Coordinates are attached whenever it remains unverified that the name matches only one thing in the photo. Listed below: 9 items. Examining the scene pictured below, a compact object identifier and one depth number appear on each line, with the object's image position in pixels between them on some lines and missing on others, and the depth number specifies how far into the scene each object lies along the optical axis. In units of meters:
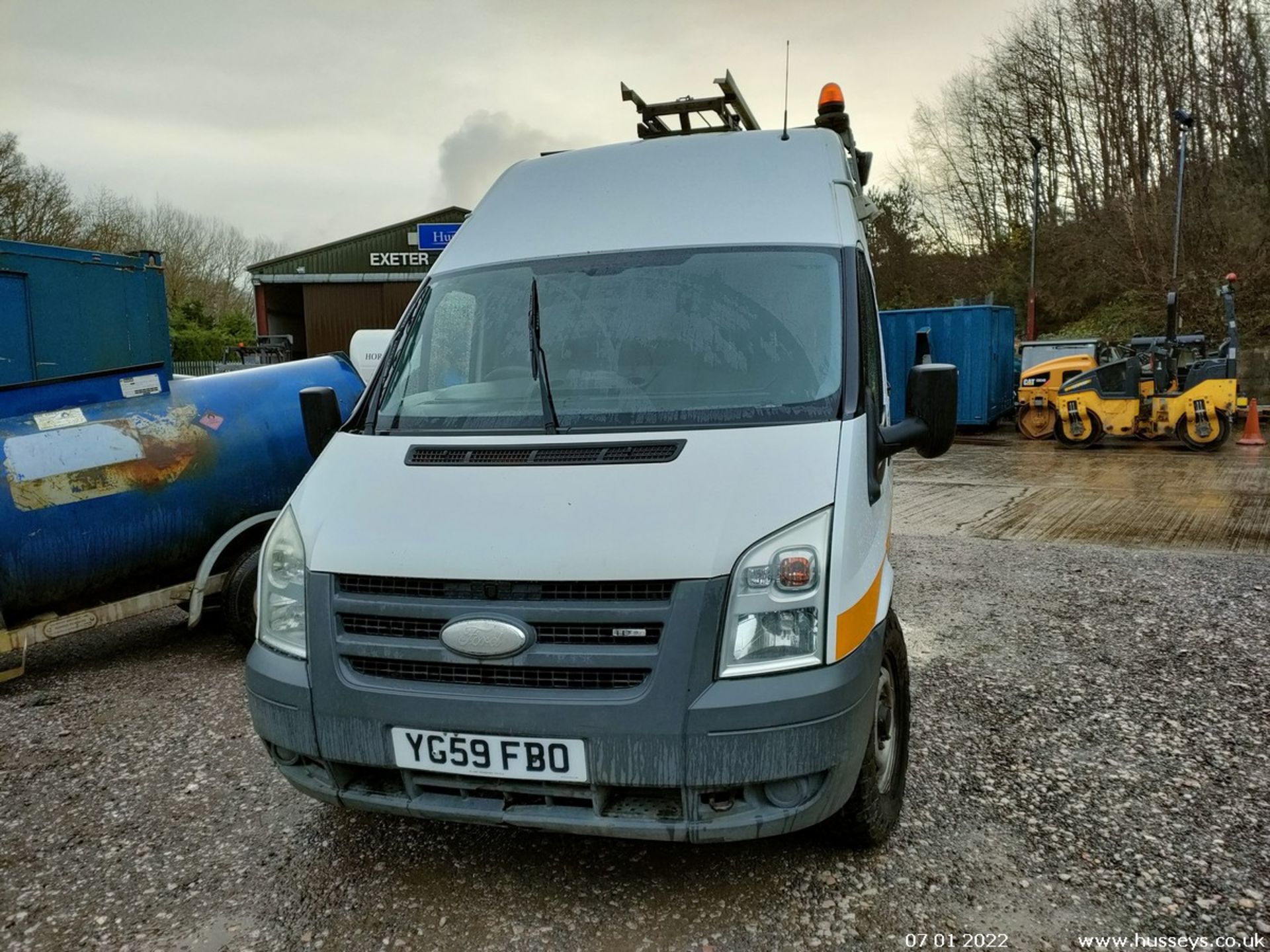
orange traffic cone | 15.30
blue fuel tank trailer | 4.75
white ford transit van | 2.40
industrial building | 26.67
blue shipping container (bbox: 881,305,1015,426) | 18.64
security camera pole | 20.39
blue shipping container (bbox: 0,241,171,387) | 5.41
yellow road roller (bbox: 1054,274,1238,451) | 14.56
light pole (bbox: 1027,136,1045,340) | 26.11
